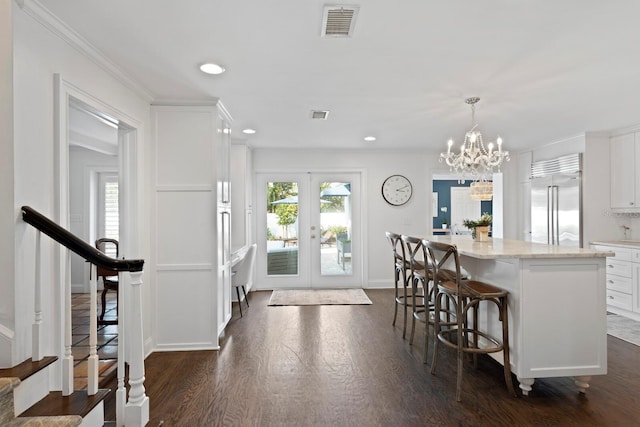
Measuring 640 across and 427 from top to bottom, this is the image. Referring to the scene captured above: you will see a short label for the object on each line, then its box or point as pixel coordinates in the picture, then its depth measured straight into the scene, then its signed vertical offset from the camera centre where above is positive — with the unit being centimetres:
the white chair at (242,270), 435 -72
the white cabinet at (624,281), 412 -84
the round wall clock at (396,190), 598 +40
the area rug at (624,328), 358 -128
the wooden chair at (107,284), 378 -78
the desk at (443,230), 971 -48
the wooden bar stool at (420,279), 297 -61
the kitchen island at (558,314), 239 -70
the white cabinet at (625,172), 448 +55
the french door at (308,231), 591 -31
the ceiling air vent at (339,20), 185 +109
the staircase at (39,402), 145 -90
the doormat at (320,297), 500 -128
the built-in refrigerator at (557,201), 489 +18
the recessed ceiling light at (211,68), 256 +109
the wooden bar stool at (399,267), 355 -59
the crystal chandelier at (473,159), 349 +56
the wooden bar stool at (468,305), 244 -67
